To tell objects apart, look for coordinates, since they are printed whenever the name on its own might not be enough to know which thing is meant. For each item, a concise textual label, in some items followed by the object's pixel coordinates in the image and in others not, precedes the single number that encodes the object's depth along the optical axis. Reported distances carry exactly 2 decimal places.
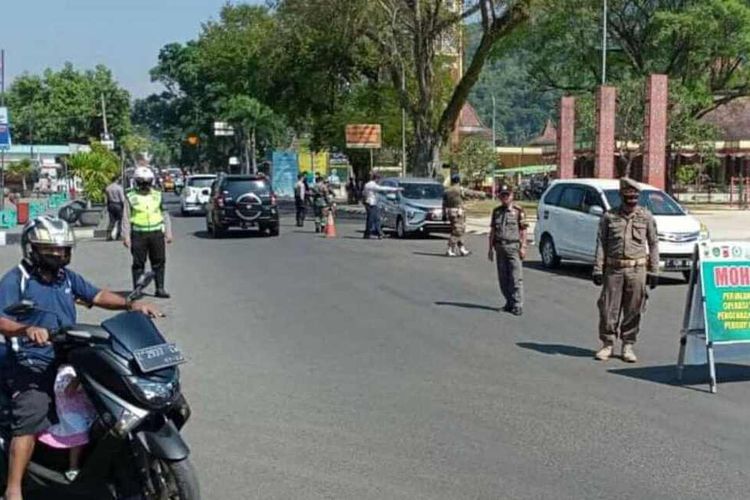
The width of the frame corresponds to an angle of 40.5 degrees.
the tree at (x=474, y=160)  55.94
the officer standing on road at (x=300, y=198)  33.56
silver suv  27.73
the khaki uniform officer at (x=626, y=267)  10.23
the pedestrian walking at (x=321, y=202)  29.89
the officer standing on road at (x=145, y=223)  14.41
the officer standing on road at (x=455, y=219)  22.45
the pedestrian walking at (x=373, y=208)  27.04
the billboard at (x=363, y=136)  47.94
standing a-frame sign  9.22
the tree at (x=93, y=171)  34.66
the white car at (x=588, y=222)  17.86
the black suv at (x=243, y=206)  28.62
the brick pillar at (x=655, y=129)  35.19
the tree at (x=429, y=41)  37.00
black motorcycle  4.77
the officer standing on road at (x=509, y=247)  13.65
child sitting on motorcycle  5.13
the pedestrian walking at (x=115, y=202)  26.27
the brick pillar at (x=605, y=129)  35.75
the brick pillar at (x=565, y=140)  38.88
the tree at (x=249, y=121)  78.12
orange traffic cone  29.02
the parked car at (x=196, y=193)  43.03
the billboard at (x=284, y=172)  64.94
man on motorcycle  5.12
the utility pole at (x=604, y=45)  42.15
